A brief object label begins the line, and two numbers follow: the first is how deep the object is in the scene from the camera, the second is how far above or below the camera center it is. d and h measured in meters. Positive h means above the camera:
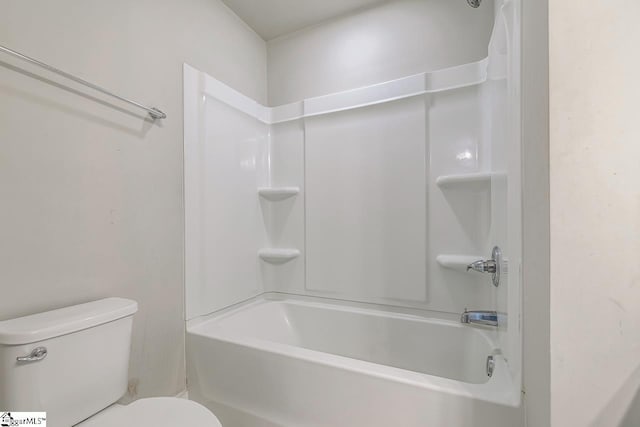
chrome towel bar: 0.89 +0.49
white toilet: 0.81 -0.51
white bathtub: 0.97 -0.72
